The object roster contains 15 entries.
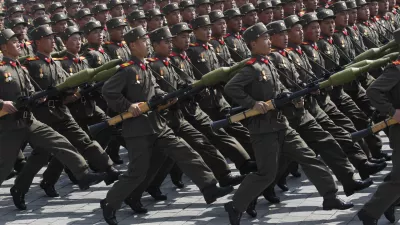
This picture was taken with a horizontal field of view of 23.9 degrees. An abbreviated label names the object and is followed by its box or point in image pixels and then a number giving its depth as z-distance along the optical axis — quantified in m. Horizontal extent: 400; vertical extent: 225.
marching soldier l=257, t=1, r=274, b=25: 15.44
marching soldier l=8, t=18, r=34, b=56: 13.79
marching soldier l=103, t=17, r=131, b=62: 13.20
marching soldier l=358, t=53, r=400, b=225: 8.84
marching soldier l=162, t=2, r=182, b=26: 15.05
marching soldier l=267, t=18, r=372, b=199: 9.95
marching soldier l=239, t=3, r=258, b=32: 15.10
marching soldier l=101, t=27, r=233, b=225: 9.91
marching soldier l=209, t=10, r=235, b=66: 12.86
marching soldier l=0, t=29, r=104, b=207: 10.48
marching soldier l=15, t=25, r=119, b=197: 11.08
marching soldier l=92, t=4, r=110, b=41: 15.78
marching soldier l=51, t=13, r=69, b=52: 14.62
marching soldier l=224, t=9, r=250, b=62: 13.63
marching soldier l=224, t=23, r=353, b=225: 9.49
